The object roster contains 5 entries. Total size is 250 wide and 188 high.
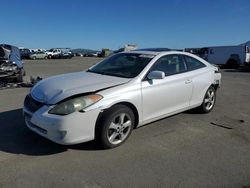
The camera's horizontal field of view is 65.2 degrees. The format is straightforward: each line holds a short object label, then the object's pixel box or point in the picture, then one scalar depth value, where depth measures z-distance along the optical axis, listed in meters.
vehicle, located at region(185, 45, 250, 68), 17.70
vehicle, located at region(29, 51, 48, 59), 32.21
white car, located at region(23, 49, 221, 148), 2.70
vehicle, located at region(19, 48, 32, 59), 32.73
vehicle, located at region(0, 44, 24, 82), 7.25
